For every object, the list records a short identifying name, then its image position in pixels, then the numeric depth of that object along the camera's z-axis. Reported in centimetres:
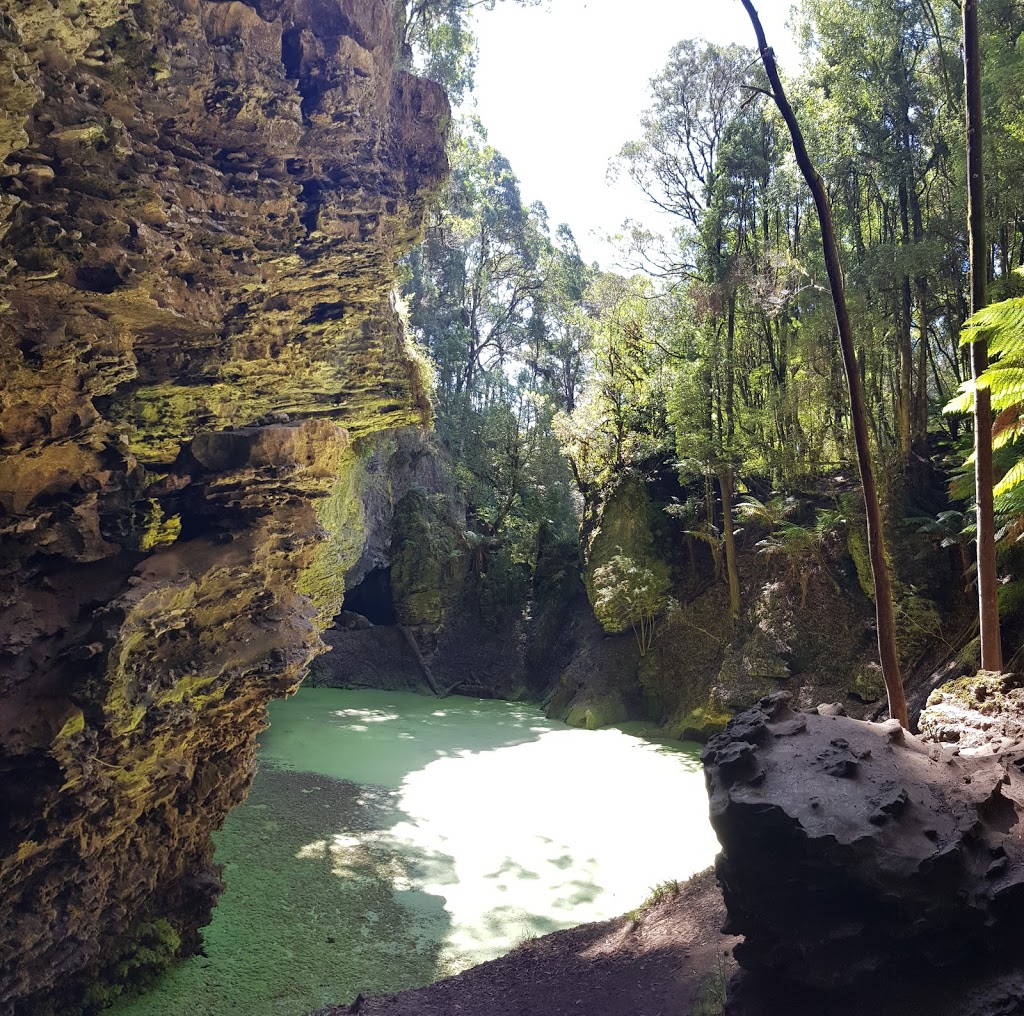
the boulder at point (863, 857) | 310
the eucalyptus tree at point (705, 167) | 1491
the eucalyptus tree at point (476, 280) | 2528
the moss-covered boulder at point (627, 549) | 1487
